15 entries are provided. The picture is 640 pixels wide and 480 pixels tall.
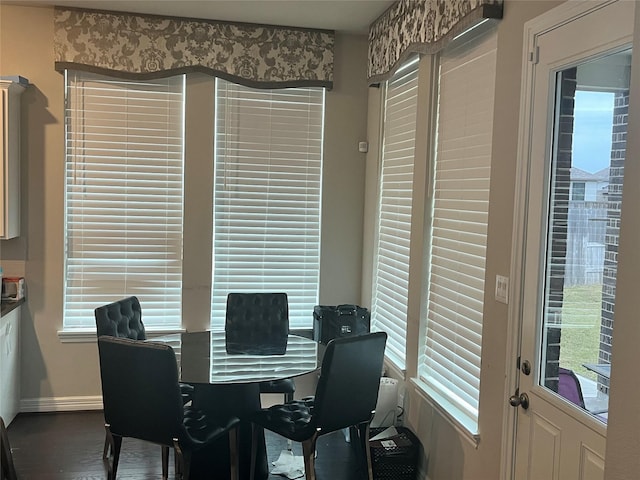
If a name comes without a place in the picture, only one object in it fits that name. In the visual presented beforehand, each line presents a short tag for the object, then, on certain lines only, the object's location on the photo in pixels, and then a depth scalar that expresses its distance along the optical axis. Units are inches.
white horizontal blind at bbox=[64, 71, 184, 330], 165.3
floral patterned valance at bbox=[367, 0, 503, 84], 101.8
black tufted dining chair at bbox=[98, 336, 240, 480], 101.5
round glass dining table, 115.4
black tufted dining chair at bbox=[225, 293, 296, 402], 159.3
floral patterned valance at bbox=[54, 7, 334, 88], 159.9
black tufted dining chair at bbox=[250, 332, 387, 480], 108.7
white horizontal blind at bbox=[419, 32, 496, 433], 105.7
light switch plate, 94.0
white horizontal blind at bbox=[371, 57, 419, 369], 144.1
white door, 72.3
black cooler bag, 162.4
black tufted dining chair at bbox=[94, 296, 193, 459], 132.3
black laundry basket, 125.3
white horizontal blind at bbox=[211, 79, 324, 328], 172.9
